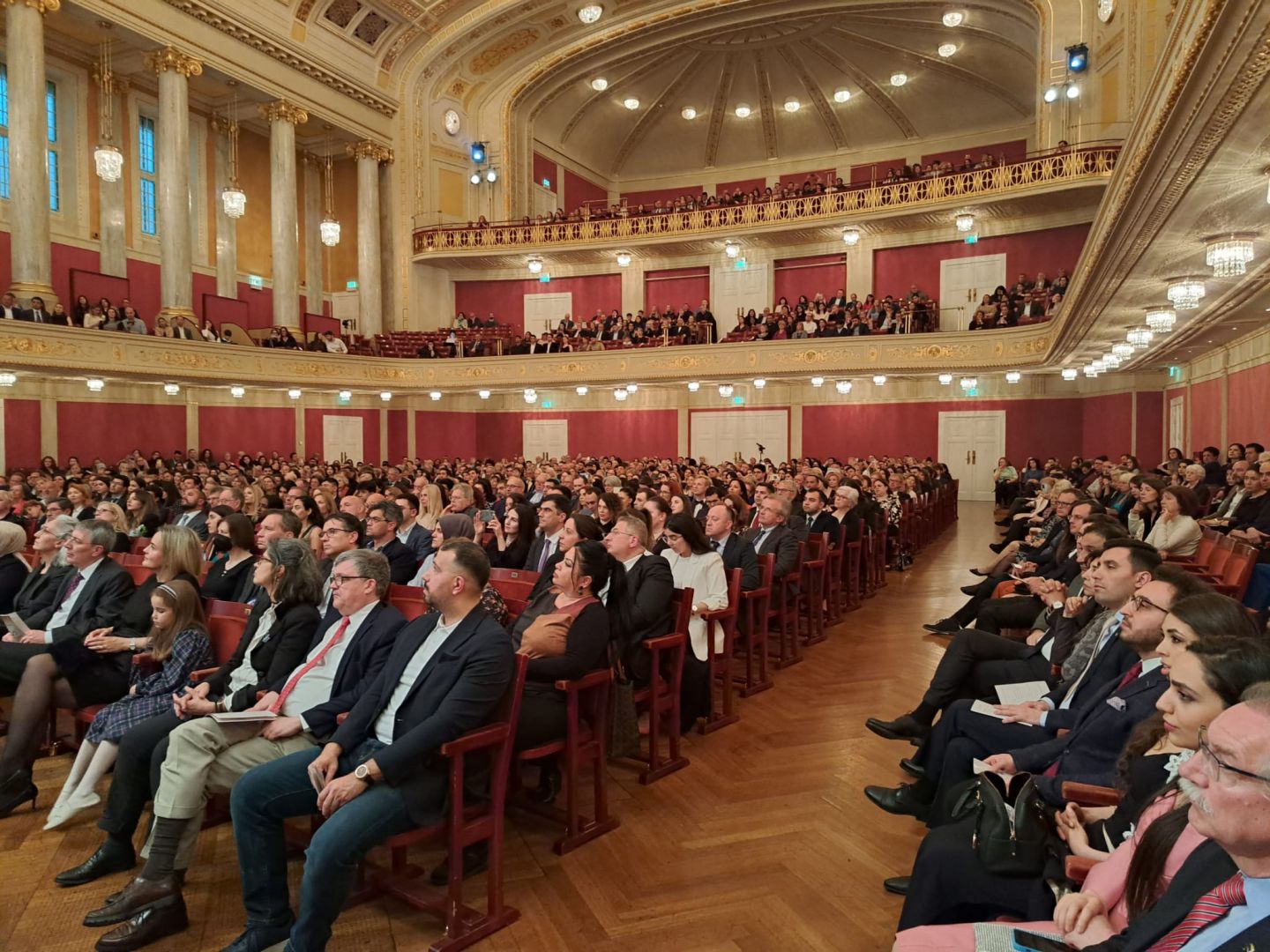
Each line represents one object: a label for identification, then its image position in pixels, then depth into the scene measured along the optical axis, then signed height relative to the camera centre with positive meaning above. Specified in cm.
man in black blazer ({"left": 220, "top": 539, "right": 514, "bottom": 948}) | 233 -99
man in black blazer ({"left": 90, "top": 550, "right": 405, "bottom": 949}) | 262 -99
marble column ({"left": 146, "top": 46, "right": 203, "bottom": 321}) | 1639 +577
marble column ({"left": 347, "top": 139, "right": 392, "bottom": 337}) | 2120 +576
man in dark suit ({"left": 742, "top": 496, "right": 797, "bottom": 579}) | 561 -65
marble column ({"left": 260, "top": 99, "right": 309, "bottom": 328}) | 1889 +587
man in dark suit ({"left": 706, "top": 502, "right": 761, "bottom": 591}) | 510 -65
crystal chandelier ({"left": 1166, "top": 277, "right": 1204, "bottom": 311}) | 739 +139
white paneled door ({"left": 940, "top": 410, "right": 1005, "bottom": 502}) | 1833 +0
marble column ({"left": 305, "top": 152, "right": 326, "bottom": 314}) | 2238 +609
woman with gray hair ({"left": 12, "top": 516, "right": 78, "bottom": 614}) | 445 -64
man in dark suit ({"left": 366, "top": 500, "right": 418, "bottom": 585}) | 489 -55
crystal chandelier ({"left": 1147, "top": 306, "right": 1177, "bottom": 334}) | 888 +139
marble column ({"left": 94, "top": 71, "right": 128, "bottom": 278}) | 1767 +509
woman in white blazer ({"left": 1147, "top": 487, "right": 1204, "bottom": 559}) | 556 -57
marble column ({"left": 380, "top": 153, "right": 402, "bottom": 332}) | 2198 +555
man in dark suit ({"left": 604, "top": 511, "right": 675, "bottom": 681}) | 384 -75
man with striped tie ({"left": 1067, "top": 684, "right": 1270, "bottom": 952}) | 115 -56
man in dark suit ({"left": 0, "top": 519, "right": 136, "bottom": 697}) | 392 -74
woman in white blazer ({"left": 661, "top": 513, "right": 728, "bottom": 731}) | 426 -77
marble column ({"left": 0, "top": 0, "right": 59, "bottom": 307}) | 1396 +546
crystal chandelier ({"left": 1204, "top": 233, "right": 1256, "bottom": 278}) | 603 +143
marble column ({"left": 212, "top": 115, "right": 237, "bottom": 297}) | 2009 +549
